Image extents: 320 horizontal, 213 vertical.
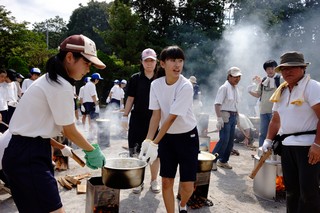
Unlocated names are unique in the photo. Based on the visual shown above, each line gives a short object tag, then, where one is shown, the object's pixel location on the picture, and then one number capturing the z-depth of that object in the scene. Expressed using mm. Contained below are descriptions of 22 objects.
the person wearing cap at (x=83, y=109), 9208
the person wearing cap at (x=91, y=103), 8891
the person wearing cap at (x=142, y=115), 4367
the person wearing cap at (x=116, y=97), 12308
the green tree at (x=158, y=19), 22016
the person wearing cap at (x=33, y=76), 8190
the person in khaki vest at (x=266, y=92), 6004
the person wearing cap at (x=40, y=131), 1923
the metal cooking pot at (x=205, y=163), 3971
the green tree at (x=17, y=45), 23156
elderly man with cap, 5566
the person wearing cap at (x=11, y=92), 7195
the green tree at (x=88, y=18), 41850
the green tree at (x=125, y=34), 20672
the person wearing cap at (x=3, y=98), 6680
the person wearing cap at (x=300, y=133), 2816
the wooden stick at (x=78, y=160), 2609
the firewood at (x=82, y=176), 4820
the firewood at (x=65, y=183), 4477
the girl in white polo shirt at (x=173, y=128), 2949
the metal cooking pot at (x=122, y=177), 2691
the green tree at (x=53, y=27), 48059
